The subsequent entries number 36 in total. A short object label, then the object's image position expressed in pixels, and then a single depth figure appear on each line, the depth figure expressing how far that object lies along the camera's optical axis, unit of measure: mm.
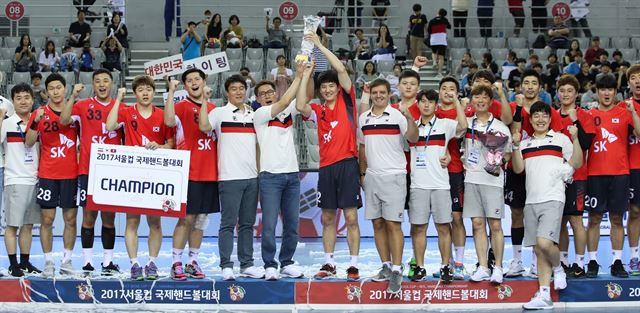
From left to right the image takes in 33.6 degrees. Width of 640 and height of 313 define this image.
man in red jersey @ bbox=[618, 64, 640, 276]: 12250
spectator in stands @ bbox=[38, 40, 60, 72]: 23672
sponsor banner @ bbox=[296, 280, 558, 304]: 11945
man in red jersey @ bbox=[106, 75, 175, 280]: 12008
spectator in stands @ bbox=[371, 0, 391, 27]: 25859
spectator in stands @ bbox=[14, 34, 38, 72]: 23594
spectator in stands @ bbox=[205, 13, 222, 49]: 24250
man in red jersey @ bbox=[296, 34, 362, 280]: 11891
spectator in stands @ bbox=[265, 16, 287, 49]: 24266
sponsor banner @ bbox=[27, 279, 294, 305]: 11969
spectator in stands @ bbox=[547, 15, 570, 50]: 25406
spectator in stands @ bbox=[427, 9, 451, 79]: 24641
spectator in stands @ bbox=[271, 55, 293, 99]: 20311
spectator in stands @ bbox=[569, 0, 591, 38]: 26344
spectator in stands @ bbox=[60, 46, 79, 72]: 23578
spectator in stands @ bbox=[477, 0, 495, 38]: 26491
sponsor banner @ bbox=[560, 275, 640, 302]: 12055
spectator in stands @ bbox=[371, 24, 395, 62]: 24031
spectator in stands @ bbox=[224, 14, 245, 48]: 24141
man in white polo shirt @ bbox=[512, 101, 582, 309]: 11609
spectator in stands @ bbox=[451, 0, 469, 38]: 25734
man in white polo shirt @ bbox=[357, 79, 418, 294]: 11805
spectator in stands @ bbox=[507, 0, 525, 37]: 26703
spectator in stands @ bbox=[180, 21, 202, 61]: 23141
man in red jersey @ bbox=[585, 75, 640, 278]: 12125
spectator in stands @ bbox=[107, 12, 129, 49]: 24375
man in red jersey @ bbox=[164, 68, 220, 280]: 12047
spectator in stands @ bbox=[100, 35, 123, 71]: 23688
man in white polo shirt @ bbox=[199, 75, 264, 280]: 11906
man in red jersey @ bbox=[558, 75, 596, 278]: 12023
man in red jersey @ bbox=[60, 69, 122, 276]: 12141
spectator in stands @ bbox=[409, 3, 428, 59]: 24878
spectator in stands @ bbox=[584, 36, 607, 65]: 24370
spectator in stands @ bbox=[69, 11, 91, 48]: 24656
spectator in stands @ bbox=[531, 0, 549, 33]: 26734
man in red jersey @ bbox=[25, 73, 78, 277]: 12148
